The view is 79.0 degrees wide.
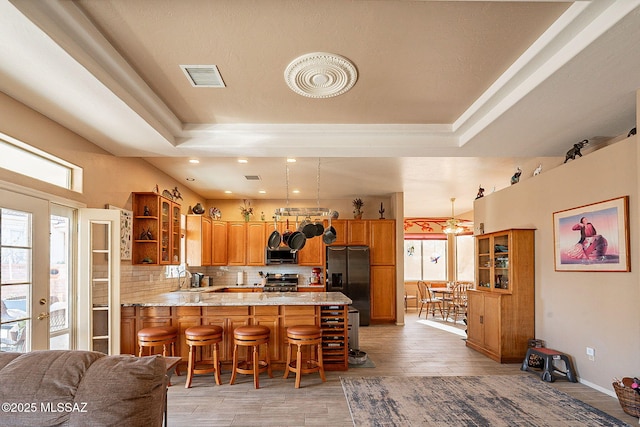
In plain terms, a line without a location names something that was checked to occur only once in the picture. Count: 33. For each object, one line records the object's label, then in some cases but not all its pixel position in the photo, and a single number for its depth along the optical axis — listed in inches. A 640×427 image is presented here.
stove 324.2
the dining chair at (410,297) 418.4
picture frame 144.9
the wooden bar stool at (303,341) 165.5
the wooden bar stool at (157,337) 166.6
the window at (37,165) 123.2
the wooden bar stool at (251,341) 164.4
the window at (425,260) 445.7
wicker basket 128.7
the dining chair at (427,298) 361.7
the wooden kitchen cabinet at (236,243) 335.3
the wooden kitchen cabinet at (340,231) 334.3
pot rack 180.2
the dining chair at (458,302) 354.6
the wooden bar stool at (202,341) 166.6
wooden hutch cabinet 199.9
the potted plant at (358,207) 339.6
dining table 358.9
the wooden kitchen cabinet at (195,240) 294.2
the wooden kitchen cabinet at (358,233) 334.6
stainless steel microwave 331.9
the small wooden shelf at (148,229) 206.5
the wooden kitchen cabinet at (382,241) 331.9
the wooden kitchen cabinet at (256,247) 335.6
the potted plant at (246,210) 340.8
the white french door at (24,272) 119.6
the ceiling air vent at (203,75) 117.3
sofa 64.4
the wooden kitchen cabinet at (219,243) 317.9
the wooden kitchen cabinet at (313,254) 335.0
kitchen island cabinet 181.9
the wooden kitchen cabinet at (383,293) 325.4
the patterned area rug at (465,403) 130.2
